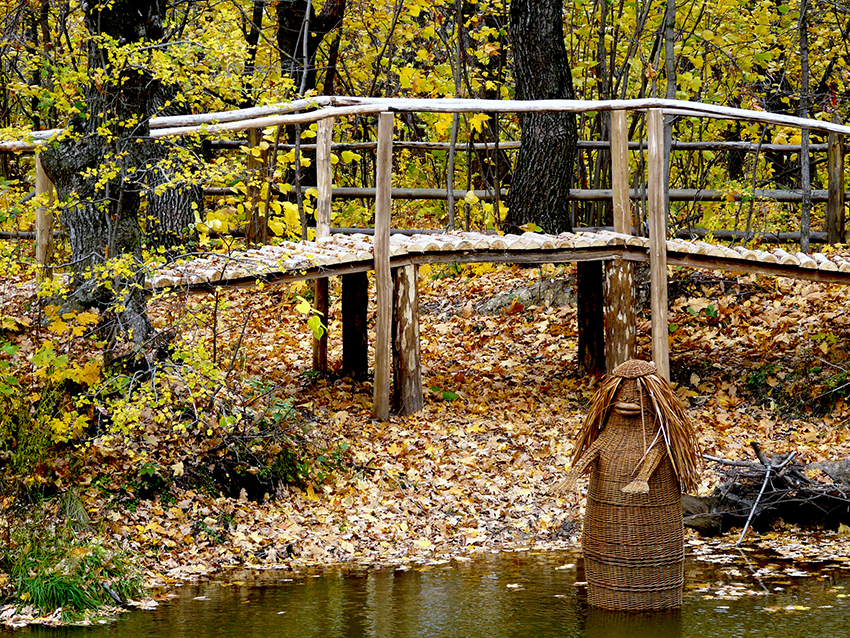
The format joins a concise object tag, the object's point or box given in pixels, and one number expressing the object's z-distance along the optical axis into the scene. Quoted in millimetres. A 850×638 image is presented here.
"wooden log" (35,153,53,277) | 16781
